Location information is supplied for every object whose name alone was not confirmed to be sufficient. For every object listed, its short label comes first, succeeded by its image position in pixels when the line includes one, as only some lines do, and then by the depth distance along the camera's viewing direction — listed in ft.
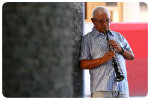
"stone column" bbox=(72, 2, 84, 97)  15.21
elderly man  14.52
